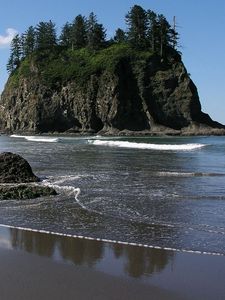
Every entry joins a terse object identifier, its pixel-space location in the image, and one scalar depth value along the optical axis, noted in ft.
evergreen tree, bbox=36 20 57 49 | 379.76
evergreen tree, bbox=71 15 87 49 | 374.02
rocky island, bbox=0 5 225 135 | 297.53
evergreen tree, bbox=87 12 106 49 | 358.37
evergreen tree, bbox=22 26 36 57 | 400.53
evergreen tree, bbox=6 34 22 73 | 414.62
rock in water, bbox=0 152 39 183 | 50.78
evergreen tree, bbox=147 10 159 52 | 334.44
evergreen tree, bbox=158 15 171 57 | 331.77
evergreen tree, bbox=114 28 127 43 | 362.94
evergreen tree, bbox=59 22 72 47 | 389.64
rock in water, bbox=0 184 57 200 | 41.57
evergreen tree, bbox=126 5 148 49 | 340.18
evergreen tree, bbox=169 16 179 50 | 343.26
